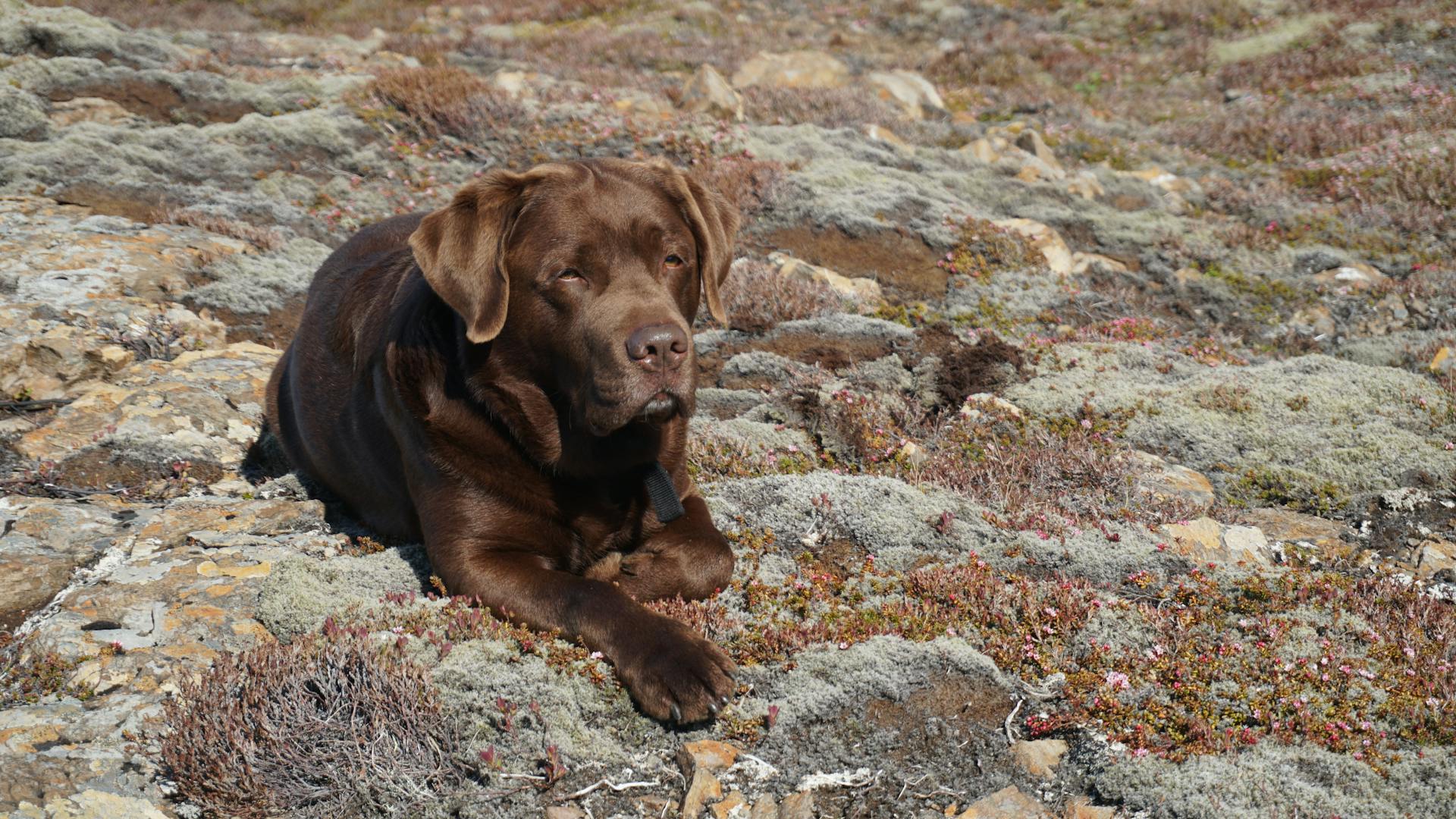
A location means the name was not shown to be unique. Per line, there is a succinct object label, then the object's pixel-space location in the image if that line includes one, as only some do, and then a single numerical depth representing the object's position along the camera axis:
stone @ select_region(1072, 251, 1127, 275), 9.49
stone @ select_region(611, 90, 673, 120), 12.22
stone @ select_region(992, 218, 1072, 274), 9.41
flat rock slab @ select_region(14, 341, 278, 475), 5.70
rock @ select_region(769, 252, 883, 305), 8.54
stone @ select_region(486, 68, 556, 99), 12.62
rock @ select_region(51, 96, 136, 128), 10.33
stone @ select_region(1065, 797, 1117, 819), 3.22
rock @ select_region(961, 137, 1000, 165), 11.97
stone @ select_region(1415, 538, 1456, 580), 4.82
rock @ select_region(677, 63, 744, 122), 12.56
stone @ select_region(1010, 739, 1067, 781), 3.42
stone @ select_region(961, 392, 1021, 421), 6.47
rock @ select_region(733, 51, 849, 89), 14.84
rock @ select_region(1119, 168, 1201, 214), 11.30
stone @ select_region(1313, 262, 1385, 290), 9.09
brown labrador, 3.92
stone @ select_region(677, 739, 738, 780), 3.40
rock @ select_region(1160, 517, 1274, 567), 4.89
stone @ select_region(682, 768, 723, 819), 3.27
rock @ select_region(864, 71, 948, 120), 14.17
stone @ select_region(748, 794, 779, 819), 3.25
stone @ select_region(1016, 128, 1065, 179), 12.29
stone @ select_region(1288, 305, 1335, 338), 8.51
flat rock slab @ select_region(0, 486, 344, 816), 3.26
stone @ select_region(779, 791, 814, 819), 3.21
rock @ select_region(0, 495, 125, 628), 4.27
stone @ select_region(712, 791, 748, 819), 3.27
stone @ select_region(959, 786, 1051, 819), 3.23
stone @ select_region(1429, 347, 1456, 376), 6.98
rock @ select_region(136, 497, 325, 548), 4.84
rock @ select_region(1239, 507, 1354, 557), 5.15
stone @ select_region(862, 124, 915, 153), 12.22
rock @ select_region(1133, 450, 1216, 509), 5.60
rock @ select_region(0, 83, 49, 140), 9.77
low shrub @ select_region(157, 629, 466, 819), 3.24
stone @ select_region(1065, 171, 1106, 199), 11.30
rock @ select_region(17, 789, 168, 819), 3.08
